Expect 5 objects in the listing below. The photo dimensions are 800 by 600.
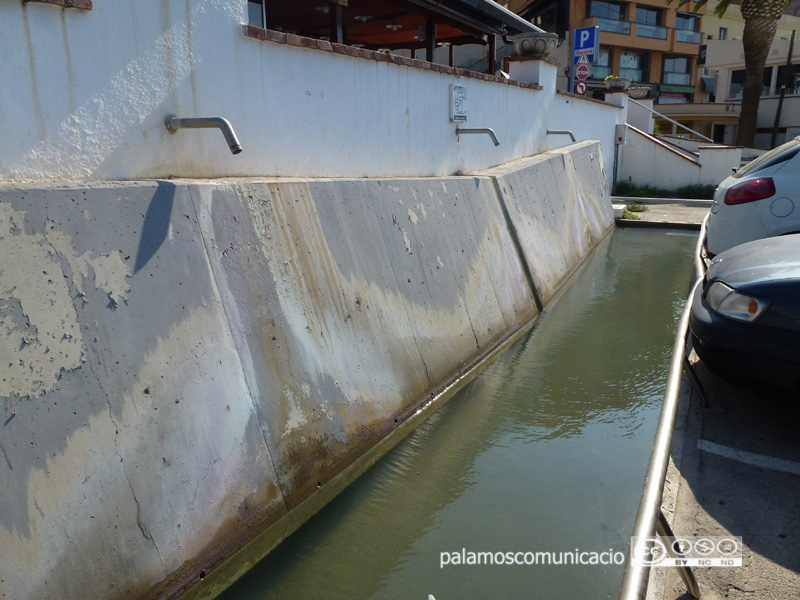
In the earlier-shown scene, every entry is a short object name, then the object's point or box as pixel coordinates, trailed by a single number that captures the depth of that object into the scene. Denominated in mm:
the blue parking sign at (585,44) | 17797
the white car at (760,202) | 5176
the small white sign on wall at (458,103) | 6996
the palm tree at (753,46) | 19281
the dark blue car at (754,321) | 3211
